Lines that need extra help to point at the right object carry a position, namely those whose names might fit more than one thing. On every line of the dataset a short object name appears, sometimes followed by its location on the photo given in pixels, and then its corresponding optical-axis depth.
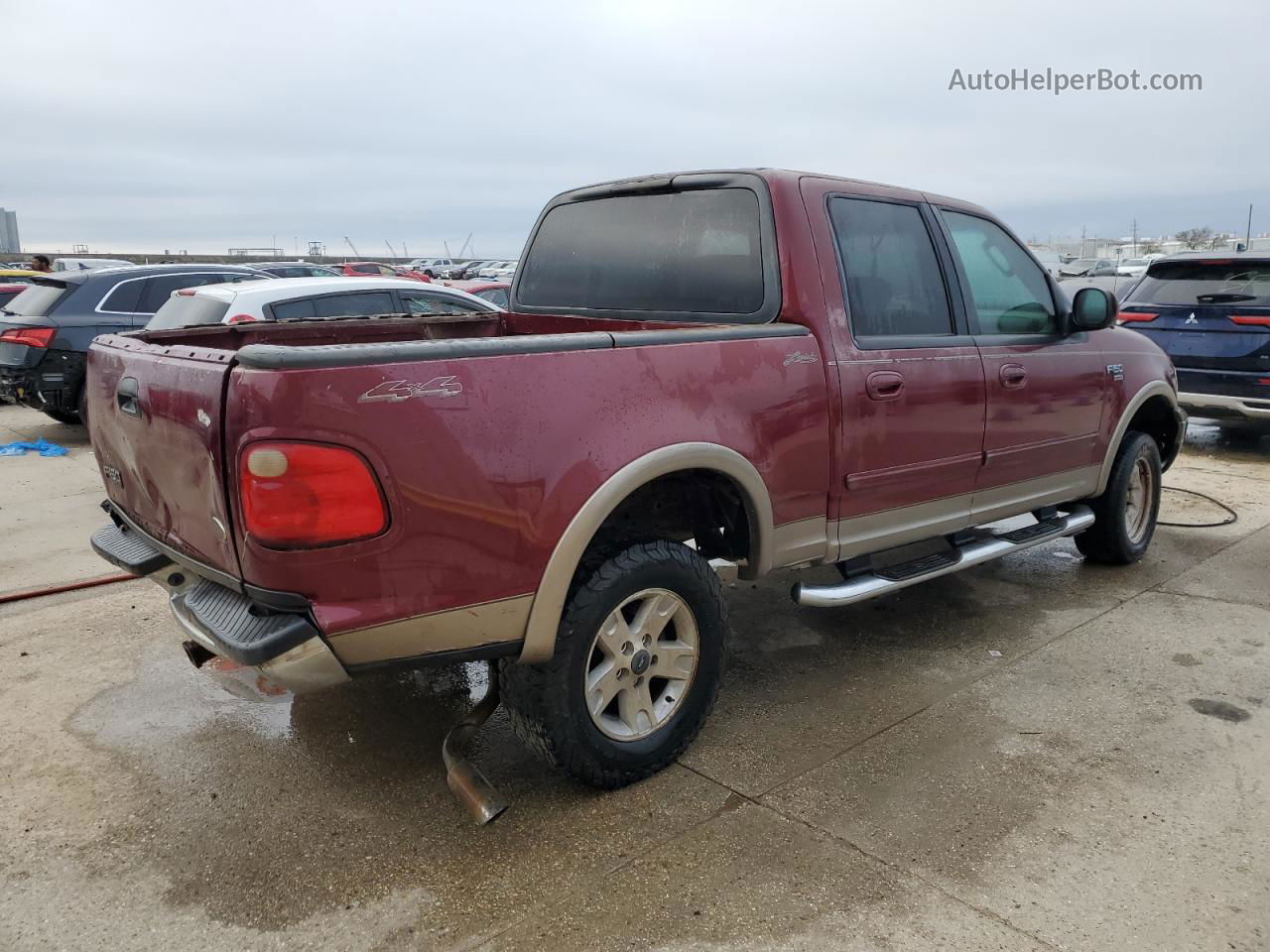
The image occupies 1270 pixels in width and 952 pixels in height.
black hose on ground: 6.48
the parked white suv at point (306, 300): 6.95
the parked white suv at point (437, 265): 45.12
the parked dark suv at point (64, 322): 8.99
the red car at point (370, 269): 26.61
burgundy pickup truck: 2.47
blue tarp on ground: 8.91
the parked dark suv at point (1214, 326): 8.65
